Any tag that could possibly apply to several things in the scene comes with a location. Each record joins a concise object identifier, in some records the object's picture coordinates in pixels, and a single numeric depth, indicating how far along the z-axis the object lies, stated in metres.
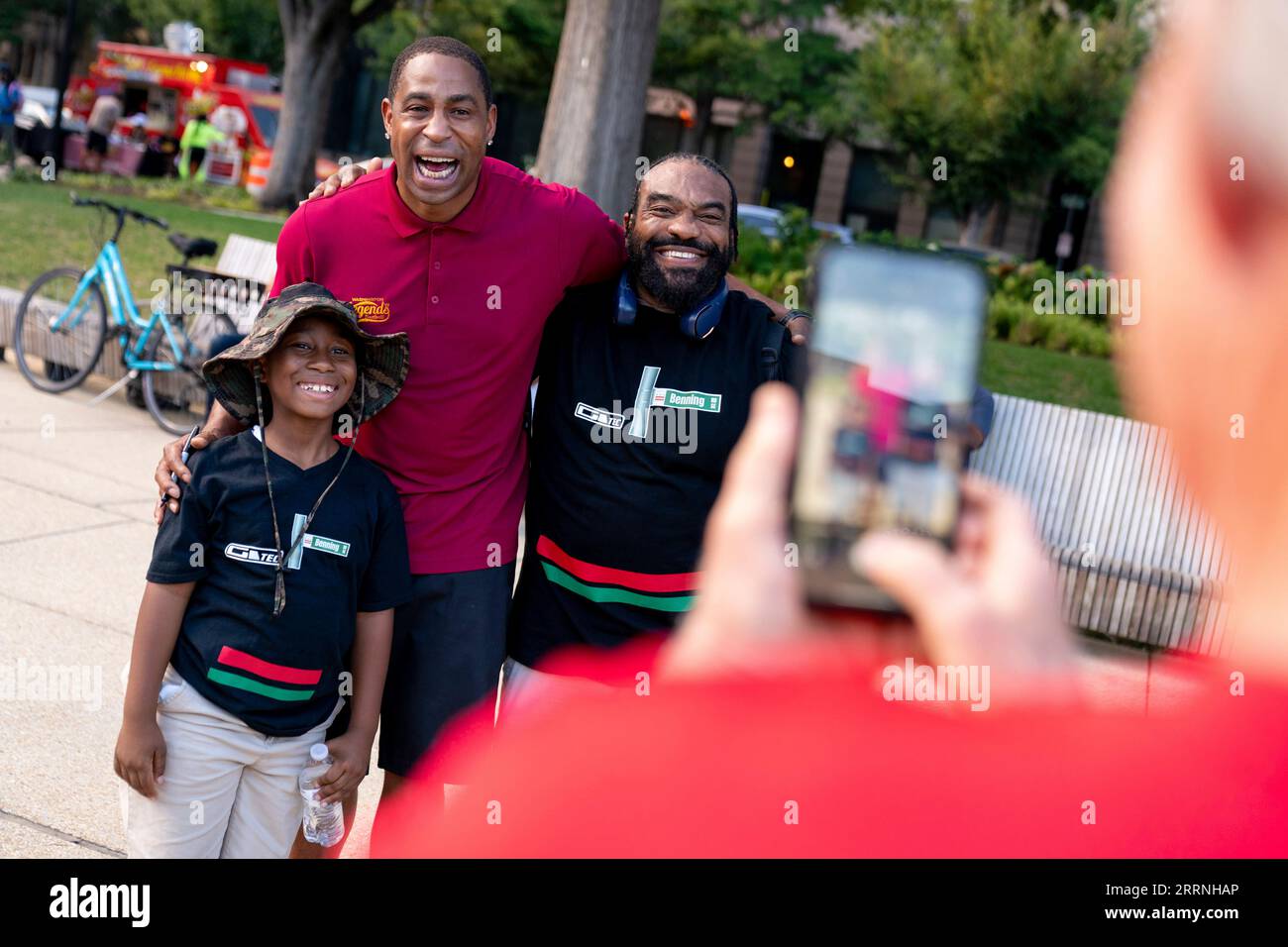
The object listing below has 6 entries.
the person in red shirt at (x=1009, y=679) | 0.61
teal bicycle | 8.59
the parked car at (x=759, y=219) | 20.71
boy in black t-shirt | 2.83
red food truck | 30.34
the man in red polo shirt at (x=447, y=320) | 3.10
